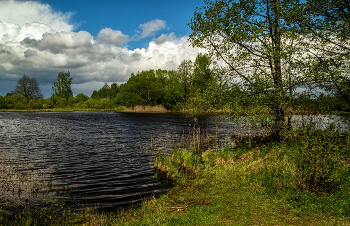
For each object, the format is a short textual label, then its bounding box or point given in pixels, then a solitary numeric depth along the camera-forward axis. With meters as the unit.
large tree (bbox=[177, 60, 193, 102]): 82.00
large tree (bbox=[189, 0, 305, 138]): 12.64
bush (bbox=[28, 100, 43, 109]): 90.31
